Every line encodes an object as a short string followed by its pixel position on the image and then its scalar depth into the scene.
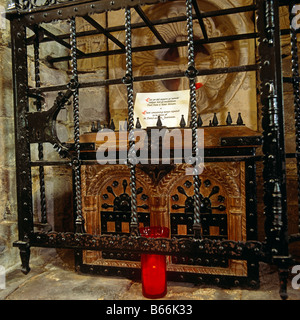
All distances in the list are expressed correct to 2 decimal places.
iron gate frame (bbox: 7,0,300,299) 1.29
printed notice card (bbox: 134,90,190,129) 1.72
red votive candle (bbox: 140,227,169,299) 1.52
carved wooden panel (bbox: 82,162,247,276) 1.62
